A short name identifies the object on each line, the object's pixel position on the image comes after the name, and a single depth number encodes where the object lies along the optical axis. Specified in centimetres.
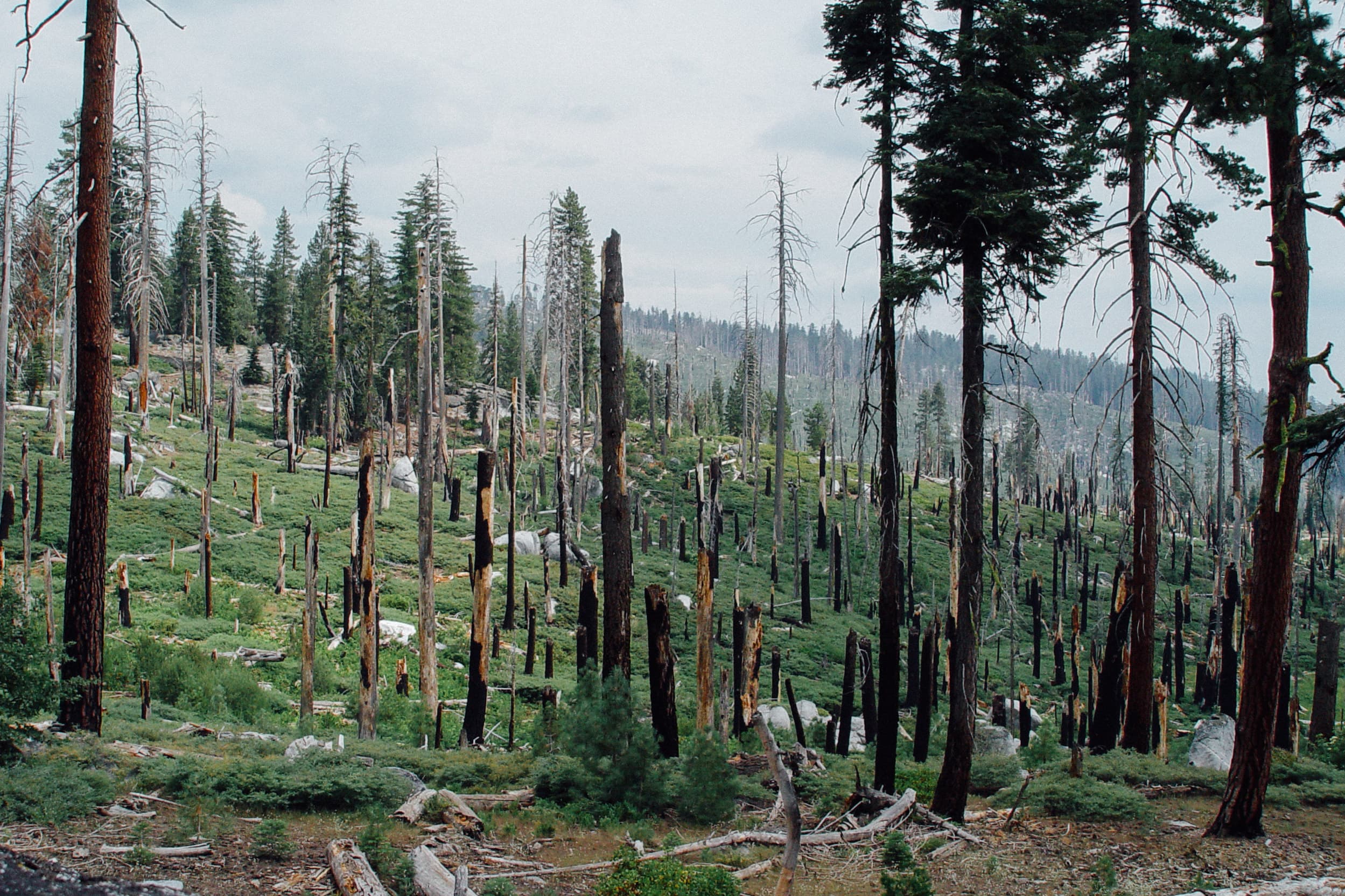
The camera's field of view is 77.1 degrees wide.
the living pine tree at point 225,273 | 5441
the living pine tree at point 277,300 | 6369
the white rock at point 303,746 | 1206
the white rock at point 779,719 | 2345
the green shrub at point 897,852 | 826
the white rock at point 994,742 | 2270
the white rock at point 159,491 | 3406
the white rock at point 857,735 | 2391
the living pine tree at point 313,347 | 4894
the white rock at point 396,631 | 2545
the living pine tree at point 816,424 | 8044
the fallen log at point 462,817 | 895
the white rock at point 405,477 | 4491
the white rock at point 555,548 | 3656
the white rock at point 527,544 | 3884
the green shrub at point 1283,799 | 1098
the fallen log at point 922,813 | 1005
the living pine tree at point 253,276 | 7706
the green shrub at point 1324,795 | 1112
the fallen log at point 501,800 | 1041
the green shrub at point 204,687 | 1784
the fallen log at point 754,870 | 802
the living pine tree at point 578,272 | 4650
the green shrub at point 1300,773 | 1239
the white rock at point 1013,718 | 3058
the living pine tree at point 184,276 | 5406
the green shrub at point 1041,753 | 1664
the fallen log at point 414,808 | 906
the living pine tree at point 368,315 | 4112
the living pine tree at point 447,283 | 4031
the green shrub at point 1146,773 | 1212
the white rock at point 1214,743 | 1950
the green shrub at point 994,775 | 1418
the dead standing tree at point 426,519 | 1819
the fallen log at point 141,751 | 1050
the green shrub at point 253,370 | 6172
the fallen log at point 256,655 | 2177
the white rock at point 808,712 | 2533
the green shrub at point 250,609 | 2516
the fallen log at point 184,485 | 3491
